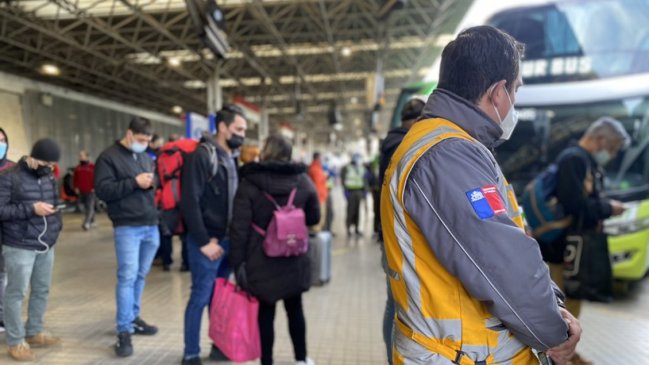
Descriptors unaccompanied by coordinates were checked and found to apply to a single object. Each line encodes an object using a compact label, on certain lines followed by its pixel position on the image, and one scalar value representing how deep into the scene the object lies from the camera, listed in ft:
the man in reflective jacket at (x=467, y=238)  3.46
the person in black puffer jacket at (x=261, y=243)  8.57
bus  15.30
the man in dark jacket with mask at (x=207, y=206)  8.98
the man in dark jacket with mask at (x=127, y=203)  10.52
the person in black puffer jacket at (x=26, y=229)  9.63
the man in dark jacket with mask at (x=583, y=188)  9.48
